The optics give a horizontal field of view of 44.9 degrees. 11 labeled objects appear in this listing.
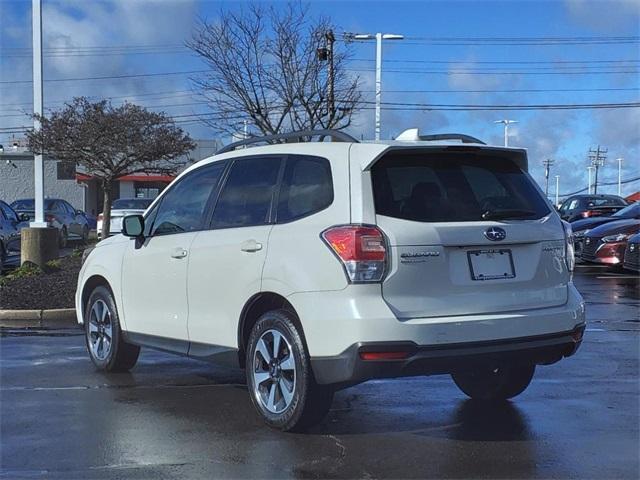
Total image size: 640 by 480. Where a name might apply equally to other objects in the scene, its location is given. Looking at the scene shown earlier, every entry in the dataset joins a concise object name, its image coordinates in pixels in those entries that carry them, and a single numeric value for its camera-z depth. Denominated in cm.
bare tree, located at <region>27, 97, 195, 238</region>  1738
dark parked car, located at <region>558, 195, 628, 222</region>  2469
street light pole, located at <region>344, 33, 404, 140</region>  2792
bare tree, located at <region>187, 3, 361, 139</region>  2147
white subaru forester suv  471
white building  4784
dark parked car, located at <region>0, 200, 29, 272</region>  1709
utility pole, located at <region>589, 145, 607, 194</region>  10425
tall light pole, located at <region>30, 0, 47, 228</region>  1570
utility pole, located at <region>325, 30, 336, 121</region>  2292
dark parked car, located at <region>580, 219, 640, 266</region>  1638
